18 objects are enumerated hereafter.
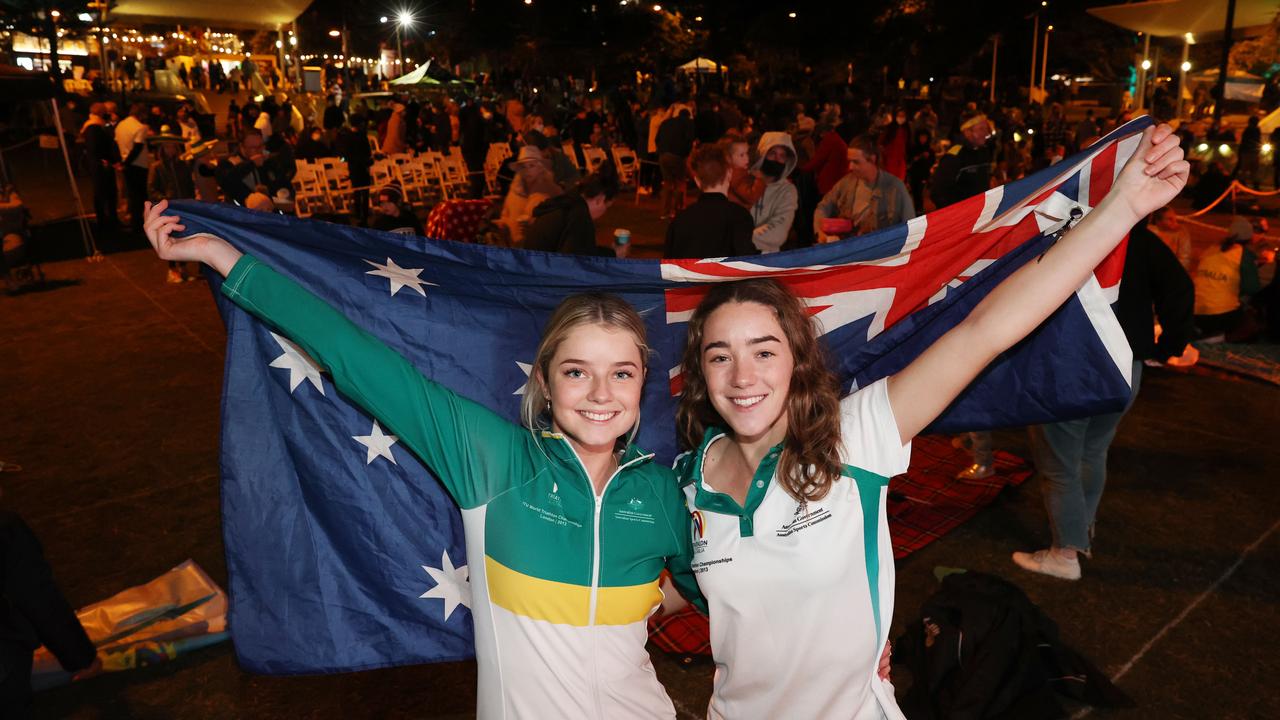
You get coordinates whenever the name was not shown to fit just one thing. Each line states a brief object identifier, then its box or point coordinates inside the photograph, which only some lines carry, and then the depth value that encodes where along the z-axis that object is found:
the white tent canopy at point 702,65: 30.52
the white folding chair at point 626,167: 20.16
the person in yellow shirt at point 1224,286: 8.96
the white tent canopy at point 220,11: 20.83
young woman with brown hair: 2.19
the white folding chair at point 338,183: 16.72
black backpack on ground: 3.99
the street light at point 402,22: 57.44
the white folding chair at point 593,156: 19.28
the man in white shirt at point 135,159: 16.00
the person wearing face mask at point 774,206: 7.82
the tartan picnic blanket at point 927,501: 4.69
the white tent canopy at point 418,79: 29.06
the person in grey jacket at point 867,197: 7.96
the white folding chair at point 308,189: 16.19
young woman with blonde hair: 2.22
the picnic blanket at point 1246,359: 8.16
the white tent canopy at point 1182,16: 21.81
